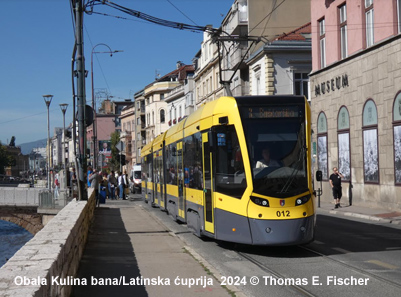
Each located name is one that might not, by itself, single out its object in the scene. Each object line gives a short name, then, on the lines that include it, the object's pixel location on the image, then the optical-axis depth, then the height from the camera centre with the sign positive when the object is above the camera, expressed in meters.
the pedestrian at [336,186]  27.53 -1.14
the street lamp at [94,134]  46.14 +2.17
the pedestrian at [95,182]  30.00 -0.79
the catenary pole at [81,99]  18.09 +1.85
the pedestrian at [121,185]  41.15 -1.32
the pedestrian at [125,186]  41.90 -1.46
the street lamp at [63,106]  53.80 +5.00
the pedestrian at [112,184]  41.75 -1.26
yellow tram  11.88 -0.19
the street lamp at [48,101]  50.50 +5.10
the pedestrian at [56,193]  37.72 -1.58
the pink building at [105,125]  135.00 +8.31
